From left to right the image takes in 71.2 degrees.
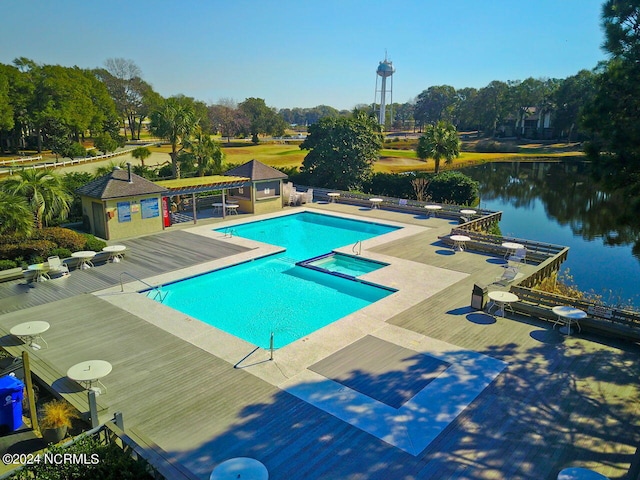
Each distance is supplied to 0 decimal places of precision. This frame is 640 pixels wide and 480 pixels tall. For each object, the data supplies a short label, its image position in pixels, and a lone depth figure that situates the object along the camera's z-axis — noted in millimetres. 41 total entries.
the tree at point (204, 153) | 34344
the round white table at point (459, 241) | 21547
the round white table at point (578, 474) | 6867
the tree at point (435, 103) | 125500
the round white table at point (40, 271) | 17109
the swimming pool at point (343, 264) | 20047
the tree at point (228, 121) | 91312
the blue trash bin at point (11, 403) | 8508
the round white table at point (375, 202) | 30988
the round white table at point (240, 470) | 6863
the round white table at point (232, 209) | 28619
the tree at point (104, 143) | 54969
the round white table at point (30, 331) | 11812
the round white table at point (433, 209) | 28594
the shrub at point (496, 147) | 82250
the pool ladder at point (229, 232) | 24391
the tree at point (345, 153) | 35531
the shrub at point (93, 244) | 19750
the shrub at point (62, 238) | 19094
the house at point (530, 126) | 91894
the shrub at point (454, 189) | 31969
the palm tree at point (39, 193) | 19953
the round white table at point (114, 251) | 19359
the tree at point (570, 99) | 78562
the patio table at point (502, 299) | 14266
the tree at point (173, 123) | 32562
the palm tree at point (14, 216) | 17625
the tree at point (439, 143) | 36522
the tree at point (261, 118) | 91112
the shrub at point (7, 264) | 17500
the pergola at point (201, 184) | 25266
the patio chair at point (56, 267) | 17391
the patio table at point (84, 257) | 18375
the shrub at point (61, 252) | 18609
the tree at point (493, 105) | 95188
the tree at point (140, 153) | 40866
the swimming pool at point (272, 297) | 14797
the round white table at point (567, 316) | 13016
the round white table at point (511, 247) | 19938
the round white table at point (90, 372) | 9750
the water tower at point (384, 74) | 181625
